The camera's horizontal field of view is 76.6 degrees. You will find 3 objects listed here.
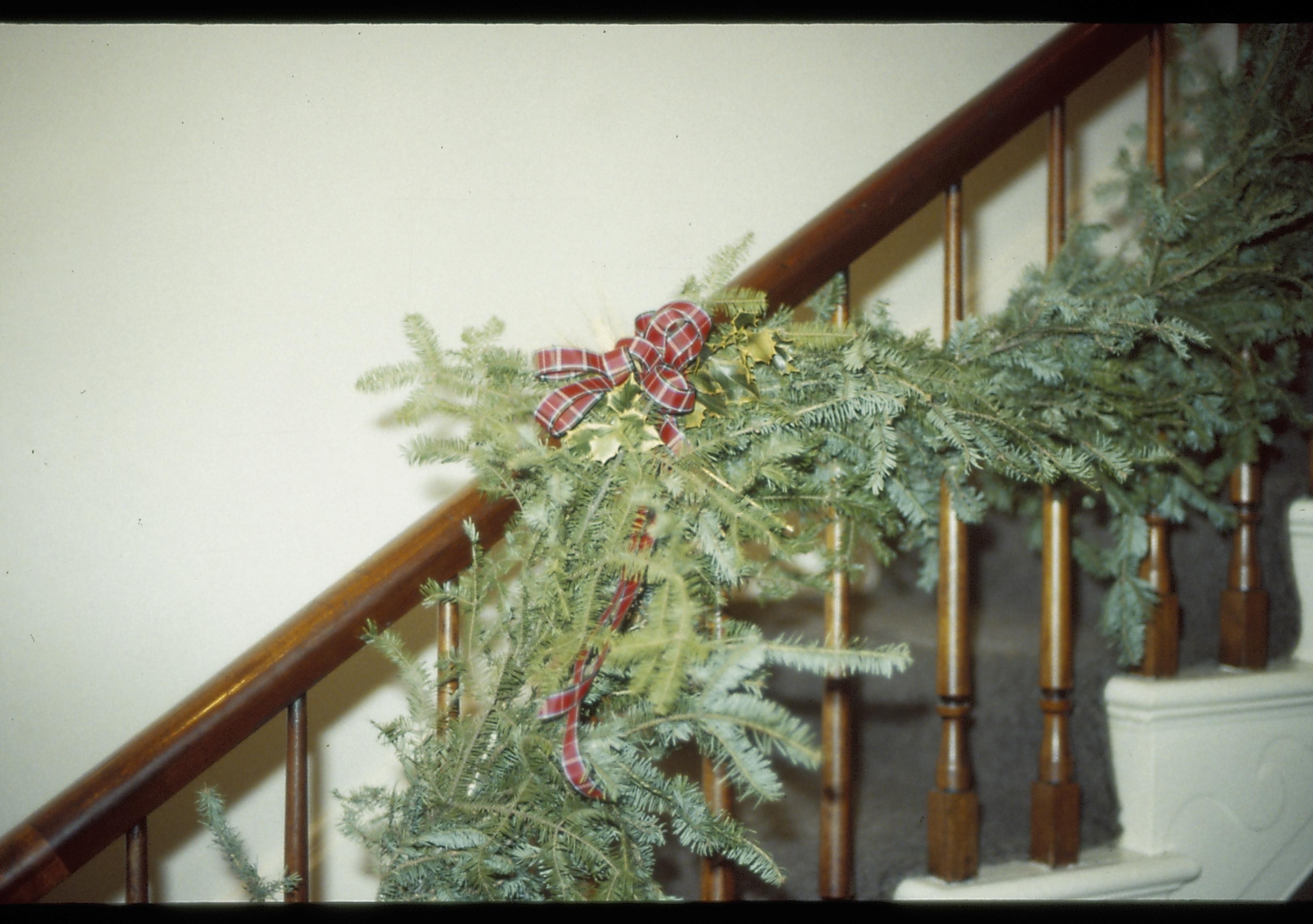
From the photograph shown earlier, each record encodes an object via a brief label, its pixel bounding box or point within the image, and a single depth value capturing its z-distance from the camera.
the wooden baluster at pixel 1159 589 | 1.25
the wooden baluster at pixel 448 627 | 0.95
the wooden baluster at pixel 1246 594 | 1.33
